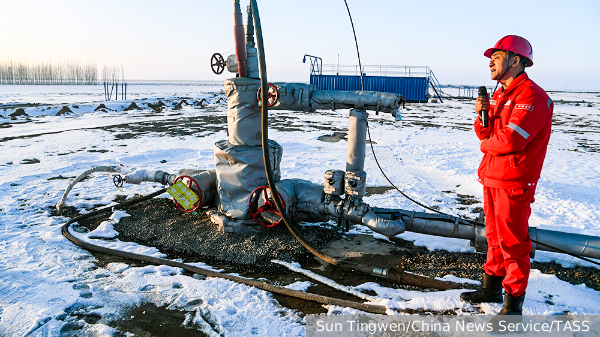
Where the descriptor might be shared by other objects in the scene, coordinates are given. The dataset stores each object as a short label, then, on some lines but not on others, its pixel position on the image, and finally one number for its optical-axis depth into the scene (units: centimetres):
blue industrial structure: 1825
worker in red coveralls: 284
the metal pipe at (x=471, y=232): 374
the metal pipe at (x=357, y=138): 452
